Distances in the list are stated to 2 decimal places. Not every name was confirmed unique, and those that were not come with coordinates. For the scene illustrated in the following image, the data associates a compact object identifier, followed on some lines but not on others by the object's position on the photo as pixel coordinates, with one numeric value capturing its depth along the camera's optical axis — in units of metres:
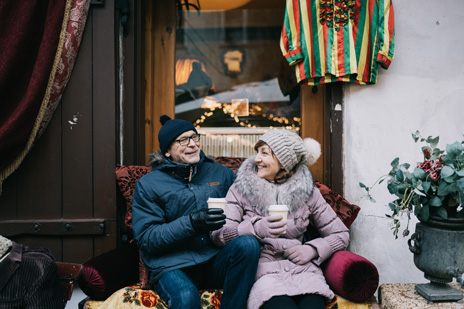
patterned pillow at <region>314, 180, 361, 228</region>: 2.64
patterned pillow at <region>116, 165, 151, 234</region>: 2.71
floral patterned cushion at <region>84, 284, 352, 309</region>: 2.18
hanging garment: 2.77
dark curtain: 2.61
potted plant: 1.90
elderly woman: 2.17
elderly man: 2.07
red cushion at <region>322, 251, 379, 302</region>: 2.16
